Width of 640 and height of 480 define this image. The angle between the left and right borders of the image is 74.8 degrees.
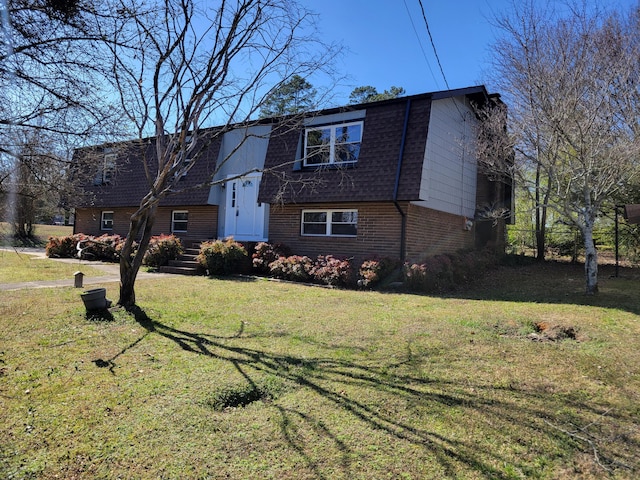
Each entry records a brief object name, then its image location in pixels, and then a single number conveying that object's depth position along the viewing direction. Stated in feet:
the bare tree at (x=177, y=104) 22.56
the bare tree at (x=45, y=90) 12.10
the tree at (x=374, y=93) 104.65
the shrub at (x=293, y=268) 38.86
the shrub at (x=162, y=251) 45.42
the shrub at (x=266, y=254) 42.70
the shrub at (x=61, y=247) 56.08
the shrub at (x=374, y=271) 35.77
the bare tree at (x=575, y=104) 30.48
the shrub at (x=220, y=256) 41.63
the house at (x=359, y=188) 39.60
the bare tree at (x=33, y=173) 13.43
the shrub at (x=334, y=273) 36.70
